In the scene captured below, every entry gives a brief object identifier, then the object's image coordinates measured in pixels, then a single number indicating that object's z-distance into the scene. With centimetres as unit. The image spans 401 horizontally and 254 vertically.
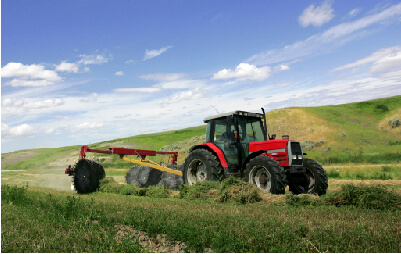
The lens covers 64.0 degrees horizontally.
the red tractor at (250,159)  882
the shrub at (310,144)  4096
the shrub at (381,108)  6146
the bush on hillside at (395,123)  5203
